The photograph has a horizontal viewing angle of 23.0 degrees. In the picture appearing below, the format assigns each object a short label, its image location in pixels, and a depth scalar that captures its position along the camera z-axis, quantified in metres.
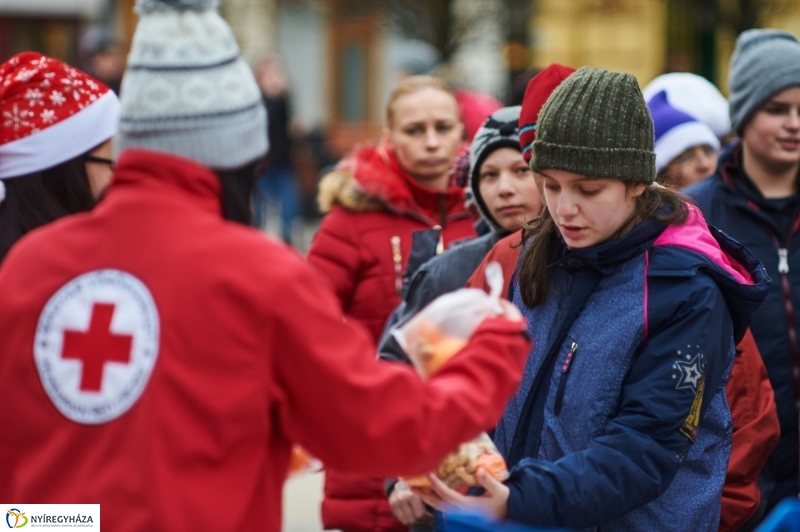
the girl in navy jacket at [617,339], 4.31
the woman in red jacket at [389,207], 7.74
